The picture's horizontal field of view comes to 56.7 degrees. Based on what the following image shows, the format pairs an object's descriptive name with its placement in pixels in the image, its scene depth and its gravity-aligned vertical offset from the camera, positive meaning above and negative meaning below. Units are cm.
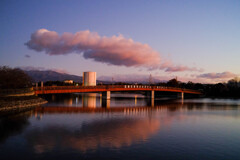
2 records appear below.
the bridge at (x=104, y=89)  5680 -187
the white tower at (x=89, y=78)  11225 +239
